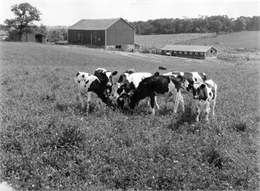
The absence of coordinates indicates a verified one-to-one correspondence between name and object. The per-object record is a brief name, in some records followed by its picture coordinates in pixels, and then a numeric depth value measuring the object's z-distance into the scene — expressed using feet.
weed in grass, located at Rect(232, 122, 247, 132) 35.76
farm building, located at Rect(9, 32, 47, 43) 289.12
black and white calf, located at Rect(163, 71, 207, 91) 48.28
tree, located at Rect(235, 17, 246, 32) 493.36
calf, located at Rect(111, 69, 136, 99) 46.40
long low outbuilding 270.87
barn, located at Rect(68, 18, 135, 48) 258.57
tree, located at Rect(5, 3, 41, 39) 292.40
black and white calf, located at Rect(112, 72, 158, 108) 44.29
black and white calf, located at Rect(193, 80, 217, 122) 38.06
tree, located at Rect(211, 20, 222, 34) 529.04
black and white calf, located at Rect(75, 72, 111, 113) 44.14
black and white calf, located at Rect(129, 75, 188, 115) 44.06
